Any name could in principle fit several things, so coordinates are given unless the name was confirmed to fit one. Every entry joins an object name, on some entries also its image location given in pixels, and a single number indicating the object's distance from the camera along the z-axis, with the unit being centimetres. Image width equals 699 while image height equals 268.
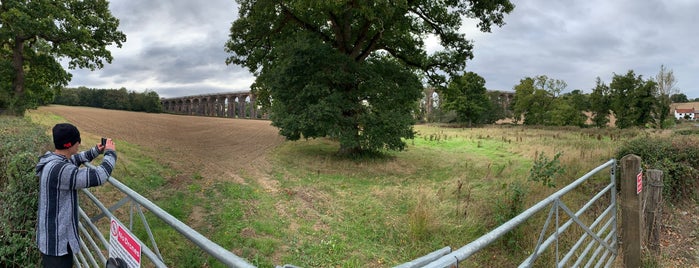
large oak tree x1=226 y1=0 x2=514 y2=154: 1351
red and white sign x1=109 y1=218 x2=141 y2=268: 231
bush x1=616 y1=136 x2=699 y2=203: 741
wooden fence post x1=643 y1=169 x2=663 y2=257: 550
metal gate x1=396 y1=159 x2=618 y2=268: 168
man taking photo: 310
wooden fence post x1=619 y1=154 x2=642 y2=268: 504
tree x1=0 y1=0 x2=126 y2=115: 1709
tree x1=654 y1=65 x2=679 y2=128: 3522
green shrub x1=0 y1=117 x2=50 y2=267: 393
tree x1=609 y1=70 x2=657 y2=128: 3481
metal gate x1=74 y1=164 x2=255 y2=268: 150
